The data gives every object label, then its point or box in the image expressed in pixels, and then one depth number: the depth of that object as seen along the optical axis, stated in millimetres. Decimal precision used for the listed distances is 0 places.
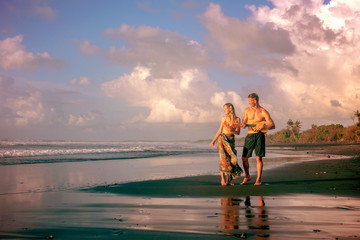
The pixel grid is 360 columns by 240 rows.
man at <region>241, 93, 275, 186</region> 9141
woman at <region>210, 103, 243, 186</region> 9266
